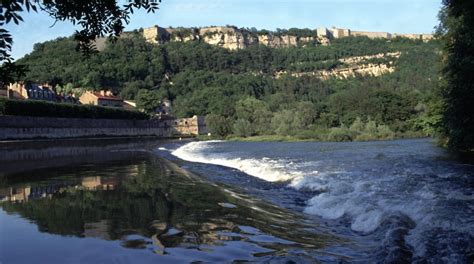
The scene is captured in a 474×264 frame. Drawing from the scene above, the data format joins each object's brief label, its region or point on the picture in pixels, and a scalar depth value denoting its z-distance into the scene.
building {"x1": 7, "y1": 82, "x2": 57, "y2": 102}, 92.29
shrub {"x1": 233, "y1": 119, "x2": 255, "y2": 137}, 110.06
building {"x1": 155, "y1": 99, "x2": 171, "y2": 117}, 167.93
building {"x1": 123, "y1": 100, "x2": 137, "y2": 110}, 143.56
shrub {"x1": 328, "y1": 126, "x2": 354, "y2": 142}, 77.44
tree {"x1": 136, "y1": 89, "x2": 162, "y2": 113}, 132.38
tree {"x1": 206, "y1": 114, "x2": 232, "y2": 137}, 116.50
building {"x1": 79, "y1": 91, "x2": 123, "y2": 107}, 130.62
